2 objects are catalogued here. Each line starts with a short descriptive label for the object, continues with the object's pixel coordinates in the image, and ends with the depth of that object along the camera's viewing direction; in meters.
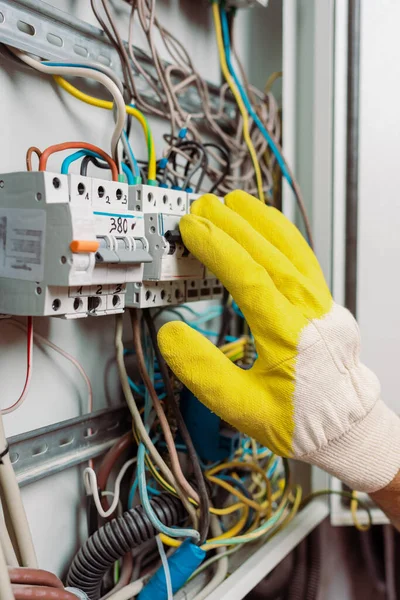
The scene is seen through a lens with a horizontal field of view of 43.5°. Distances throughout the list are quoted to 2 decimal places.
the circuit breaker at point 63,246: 0.52
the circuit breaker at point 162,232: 0.66
